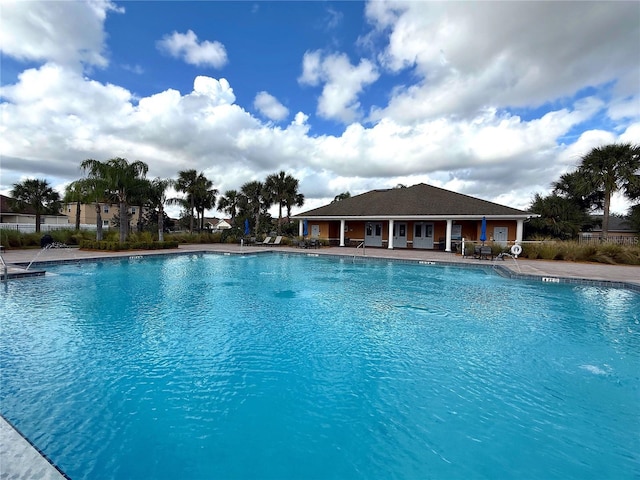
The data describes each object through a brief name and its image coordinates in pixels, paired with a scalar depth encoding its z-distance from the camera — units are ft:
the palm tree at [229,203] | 113.80
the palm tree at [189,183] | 98.12
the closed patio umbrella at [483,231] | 60.16
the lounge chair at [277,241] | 82.28
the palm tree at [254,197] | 97.55
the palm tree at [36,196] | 82.69
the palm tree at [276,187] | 95.50
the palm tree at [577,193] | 69.31
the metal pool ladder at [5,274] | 32.95
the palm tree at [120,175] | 62.95
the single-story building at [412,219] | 69.82
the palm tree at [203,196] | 98.95
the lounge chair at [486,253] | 56.33
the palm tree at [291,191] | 95.55
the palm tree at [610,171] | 63.16
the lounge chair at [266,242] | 82.23
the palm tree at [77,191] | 63.46
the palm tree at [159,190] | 77.20
